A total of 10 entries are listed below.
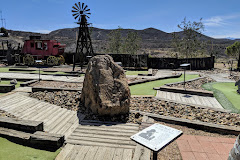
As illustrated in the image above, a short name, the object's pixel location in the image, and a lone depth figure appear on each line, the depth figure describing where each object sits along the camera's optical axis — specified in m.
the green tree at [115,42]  29.33
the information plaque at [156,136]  2.55
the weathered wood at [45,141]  3.53
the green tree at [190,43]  24.70
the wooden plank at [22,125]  3.98
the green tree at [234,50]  27.86
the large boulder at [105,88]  5.12
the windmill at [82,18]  14.25
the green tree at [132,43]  27.23
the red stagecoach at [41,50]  18.81
